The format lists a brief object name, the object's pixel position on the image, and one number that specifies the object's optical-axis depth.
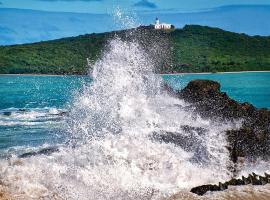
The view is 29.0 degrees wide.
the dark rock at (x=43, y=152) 25.34
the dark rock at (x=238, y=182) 18.36
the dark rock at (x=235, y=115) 22.70
